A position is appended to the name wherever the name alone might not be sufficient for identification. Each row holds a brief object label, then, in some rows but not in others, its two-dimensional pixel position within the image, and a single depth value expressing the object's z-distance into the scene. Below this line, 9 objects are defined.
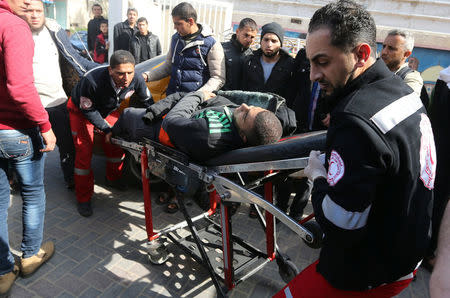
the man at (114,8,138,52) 6.44
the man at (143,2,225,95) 3.40
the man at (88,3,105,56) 7.63
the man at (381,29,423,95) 2.85
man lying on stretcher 2.00
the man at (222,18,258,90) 3.72
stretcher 1.63
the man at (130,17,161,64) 6.32
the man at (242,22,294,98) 3.35
